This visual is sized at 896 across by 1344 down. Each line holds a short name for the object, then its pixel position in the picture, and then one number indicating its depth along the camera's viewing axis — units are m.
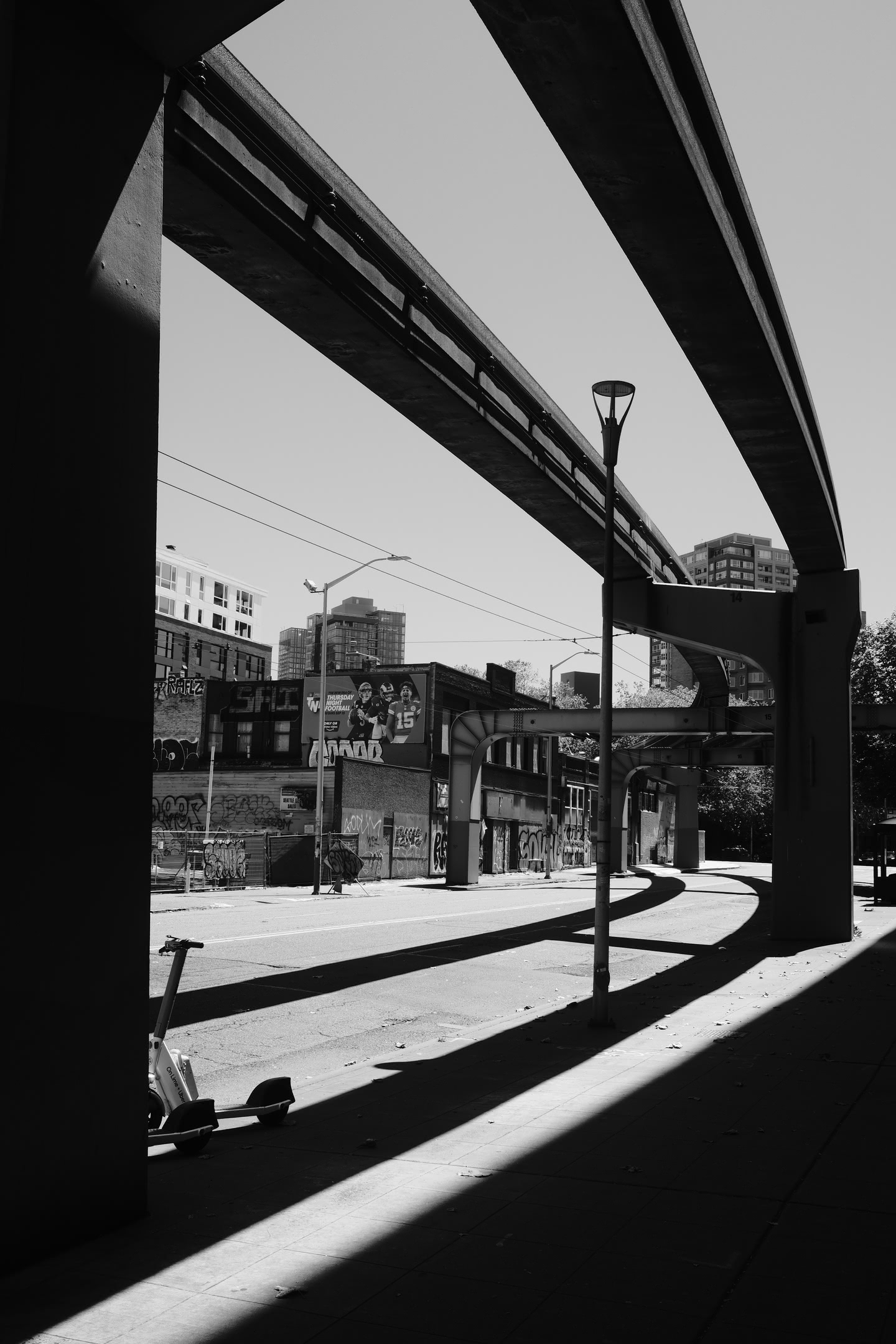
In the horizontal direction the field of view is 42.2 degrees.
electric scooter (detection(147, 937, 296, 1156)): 6.20
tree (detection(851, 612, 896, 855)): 43.03
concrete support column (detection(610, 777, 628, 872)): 50.22
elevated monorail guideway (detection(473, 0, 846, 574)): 7.47
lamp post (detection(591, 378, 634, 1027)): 10.84
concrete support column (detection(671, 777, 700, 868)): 61.09
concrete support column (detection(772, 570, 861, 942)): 20.03
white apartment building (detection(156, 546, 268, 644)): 112.44
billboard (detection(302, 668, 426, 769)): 55.47
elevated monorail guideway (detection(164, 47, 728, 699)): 9.84
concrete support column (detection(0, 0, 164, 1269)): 4.64
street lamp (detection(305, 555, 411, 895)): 35.41
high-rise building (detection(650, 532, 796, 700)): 168.50
